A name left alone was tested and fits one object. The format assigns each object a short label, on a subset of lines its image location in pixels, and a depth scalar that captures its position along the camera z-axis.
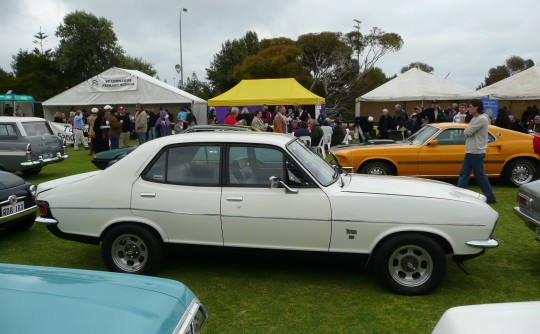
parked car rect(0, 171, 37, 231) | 5.73
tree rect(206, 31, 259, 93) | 54.44
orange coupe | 9.18
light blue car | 1.90
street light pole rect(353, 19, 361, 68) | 44.93
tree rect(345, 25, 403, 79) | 44.34
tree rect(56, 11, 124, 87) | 46.72
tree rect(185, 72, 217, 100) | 54.22
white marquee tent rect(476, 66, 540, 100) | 22.80
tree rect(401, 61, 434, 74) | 74.50
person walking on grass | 7.09
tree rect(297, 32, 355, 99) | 43.88
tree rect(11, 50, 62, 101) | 46.47
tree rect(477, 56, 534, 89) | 70.19
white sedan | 3.99
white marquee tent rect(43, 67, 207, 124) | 23.98
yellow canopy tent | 22.05
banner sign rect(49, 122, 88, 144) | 19.58
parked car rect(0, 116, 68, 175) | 10.72
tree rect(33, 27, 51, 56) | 61.09
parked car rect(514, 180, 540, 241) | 4.74
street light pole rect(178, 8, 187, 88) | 34.37
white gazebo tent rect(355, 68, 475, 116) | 24.02
